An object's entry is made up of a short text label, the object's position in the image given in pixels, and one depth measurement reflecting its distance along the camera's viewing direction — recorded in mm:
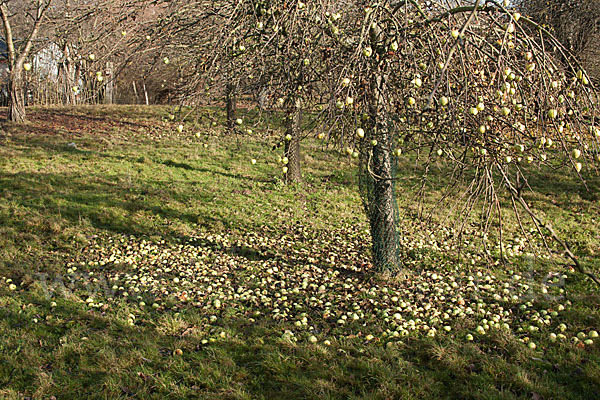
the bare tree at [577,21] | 9117
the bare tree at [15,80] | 12867
